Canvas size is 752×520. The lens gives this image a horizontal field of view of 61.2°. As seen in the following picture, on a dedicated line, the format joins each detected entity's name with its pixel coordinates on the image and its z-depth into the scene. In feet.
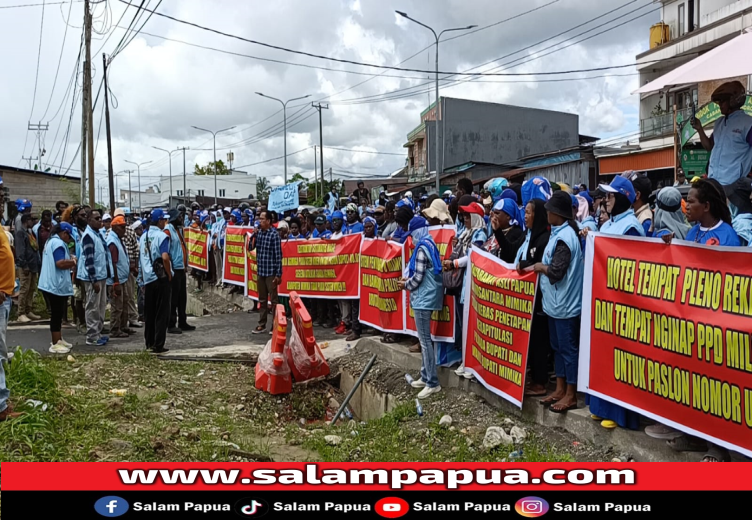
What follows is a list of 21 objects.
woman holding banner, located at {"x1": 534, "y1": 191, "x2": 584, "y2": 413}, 17.03
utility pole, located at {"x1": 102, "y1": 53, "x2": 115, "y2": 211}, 81.36
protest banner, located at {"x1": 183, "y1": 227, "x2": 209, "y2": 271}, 58.23
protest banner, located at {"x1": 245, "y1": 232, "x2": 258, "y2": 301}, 44.75
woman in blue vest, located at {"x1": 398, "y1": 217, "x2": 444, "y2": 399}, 22.33
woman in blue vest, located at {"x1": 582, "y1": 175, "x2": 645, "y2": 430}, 15.66
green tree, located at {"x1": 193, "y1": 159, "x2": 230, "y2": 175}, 376.68
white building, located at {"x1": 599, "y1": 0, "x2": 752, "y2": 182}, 75.56
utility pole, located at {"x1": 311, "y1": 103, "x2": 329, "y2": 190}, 147.38
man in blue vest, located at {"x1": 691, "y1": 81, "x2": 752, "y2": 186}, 17.58
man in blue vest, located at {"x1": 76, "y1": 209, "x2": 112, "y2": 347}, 31.71
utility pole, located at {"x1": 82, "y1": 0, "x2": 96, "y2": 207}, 68.80
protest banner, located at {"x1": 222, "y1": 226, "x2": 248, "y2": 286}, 48.49
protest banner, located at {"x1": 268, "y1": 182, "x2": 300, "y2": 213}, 44.11
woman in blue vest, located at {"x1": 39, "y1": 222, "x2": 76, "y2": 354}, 30.40
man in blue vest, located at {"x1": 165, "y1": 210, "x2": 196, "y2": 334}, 34.27
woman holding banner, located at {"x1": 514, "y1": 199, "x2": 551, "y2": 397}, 18.60
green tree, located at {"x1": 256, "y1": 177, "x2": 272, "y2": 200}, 338.46
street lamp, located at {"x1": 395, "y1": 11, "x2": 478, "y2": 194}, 81.92
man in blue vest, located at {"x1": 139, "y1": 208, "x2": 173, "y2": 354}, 30.58
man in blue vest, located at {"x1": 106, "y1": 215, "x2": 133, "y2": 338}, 34.71
